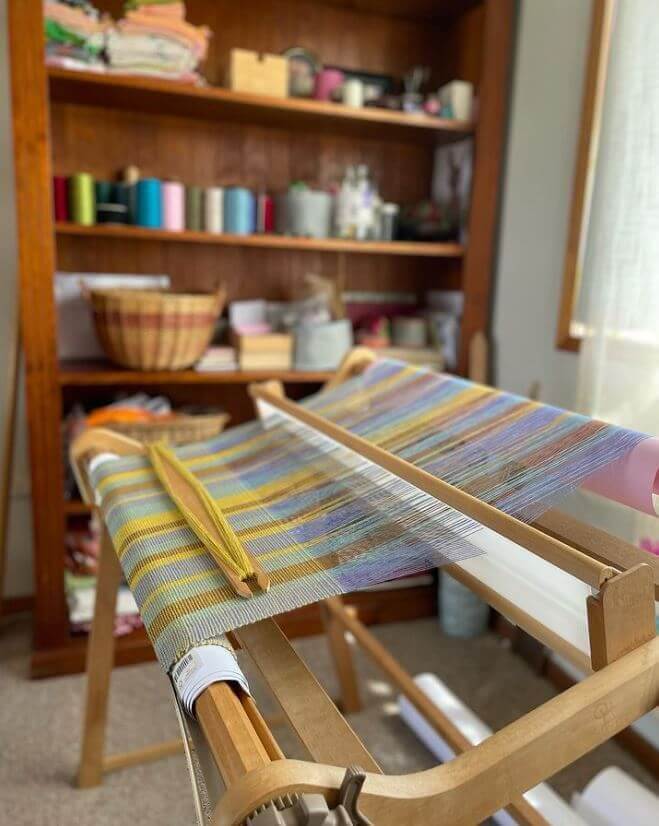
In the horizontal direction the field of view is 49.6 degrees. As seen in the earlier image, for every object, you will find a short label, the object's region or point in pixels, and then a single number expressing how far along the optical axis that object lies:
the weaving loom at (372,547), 0.62
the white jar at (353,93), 1.91
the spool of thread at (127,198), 1.88
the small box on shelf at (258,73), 1.81
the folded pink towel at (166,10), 1.71
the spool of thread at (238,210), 1.91
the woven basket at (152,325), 1.75
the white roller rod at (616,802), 1.26
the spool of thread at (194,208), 1.91
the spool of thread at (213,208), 1.90
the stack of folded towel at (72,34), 1.64
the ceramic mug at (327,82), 1.97
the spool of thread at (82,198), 1.79
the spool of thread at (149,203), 1.83
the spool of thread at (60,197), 1.81
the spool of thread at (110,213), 1.83
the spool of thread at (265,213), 1.99
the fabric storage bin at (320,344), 2.01
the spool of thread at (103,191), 1.86
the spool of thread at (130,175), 1.92
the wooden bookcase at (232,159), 1.70
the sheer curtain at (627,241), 1.40
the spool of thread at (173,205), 1.86
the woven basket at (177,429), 1.79
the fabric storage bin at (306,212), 1.96
